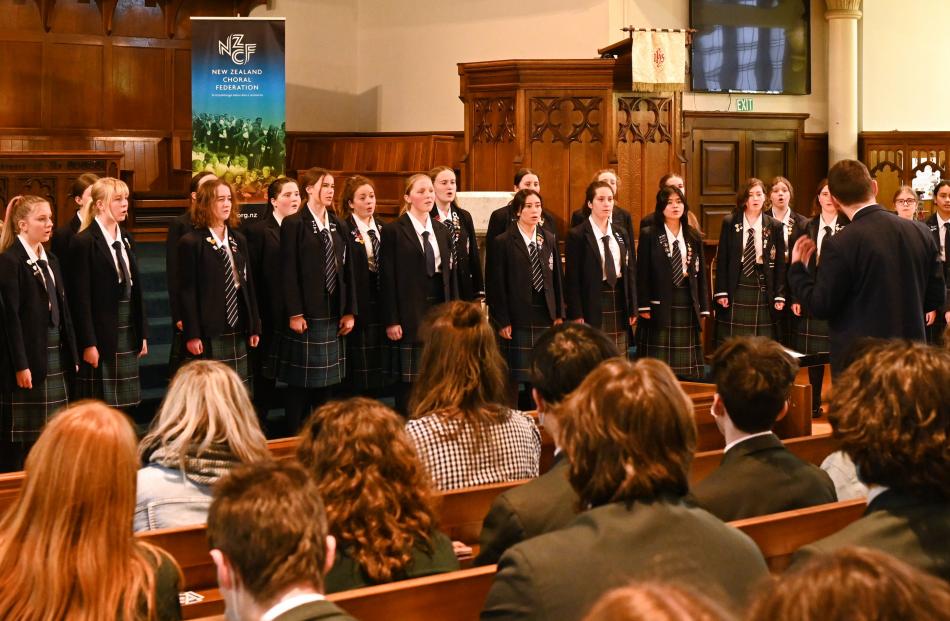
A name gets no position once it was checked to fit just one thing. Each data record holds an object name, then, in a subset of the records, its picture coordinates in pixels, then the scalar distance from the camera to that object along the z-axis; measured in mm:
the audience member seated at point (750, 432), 2803
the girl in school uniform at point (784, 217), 7516
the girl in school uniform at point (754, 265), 7387
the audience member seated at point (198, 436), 2951
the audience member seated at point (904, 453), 2115
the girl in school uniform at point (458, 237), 6801
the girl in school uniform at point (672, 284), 7199
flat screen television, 12359
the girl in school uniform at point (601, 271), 6941
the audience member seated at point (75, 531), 2045
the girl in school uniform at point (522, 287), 6695
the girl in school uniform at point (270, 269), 6434
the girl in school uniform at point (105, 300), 5875
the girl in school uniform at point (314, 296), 6293
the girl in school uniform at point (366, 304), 6641
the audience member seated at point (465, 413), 3242
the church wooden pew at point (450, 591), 2215
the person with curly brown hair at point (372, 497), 2404
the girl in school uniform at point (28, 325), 5457
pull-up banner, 10555
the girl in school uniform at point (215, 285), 6008
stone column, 12711
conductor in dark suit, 4676
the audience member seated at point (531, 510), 2455
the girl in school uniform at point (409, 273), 6488
